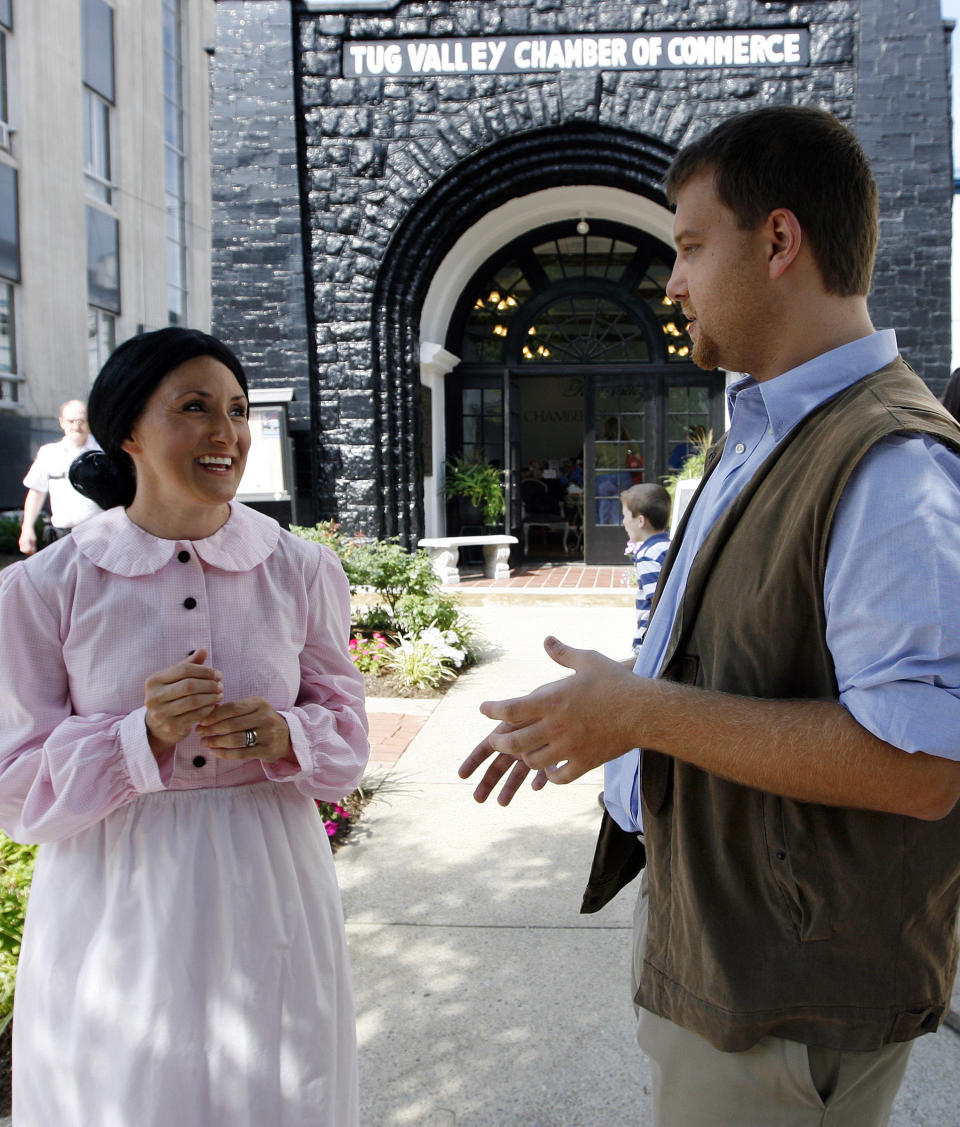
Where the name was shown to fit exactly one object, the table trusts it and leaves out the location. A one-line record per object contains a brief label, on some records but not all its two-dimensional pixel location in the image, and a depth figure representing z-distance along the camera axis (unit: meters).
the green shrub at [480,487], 12.66
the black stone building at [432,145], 10.41
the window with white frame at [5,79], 15.77
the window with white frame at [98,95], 18.78
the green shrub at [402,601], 7.45
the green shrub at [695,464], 10.47
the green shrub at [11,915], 2.71
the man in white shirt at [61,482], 7.91
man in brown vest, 1.17
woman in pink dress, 1.68
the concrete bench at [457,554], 11.52
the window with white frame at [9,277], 15.79
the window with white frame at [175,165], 22.69
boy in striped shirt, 5.22
